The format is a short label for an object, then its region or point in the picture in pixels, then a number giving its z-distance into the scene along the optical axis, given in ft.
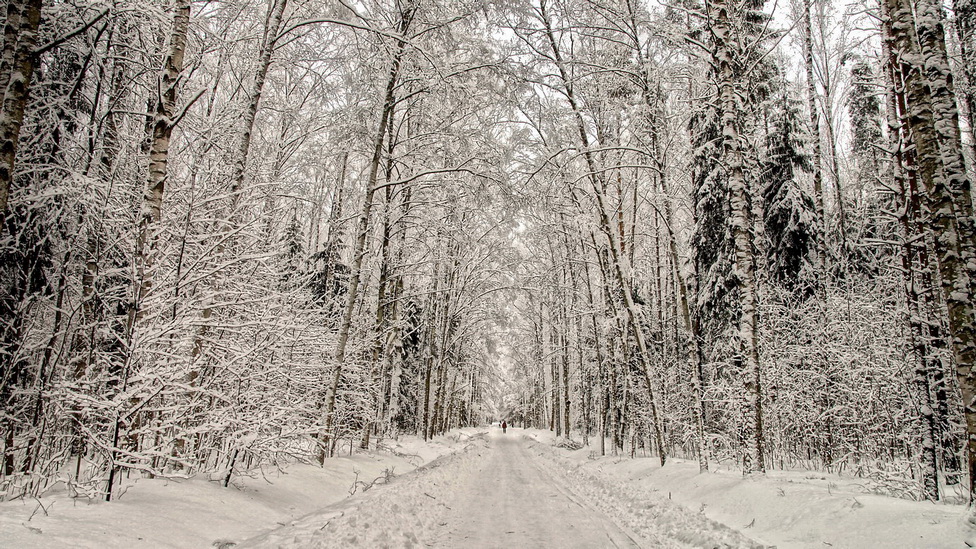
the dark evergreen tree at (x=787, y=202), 46.70
